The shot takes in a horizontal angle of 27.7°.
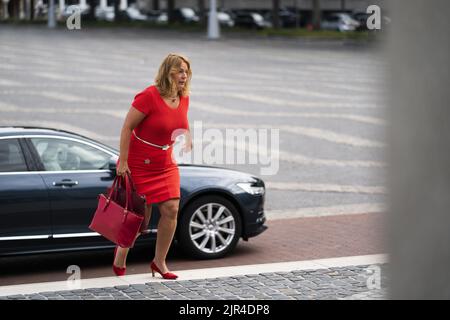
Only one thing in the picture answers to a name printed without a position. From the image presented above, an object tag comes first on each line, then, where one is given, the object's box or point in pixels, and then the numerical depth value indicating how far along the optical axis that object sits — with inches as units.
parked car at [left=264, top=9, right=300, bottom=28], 2766.2
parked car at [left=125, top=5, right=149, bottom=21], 2786.9
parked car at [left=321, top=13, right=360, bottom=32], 2336.4
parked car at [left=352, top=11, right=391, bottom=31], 2086.1
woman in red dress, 266.7
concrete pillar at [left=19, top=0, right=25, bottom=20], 3362.5
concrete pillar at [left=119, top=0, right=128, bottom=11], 3073.8
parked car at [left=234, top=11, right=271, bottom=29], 2470.5
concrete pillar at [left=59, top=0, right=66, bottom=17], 2390.3
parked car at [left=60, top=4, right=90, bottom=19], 2652.6
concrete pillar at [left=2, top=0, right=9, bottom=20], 3125.0
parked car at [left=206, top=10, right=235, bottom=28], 2518.8
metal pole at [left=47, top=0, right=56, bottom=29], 2342.3
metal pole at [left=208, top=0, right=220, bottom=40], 1824.7
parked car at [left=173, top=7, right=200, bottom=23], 2679.4
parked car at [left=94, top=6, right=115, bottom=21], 2999.0
